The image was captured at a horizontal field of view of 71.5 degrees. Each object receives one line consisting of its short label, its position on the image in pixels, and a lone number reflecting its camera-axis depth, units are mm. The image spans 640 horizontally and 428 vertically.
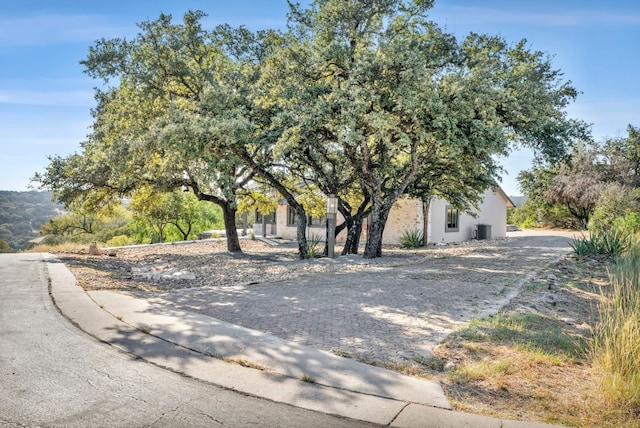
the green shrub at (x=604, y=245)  13328
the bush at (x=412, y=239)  22328
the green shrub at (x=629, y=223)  16219
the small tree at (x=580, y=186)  33406
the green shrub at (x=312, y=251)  16672
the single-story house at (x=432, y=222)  24125
